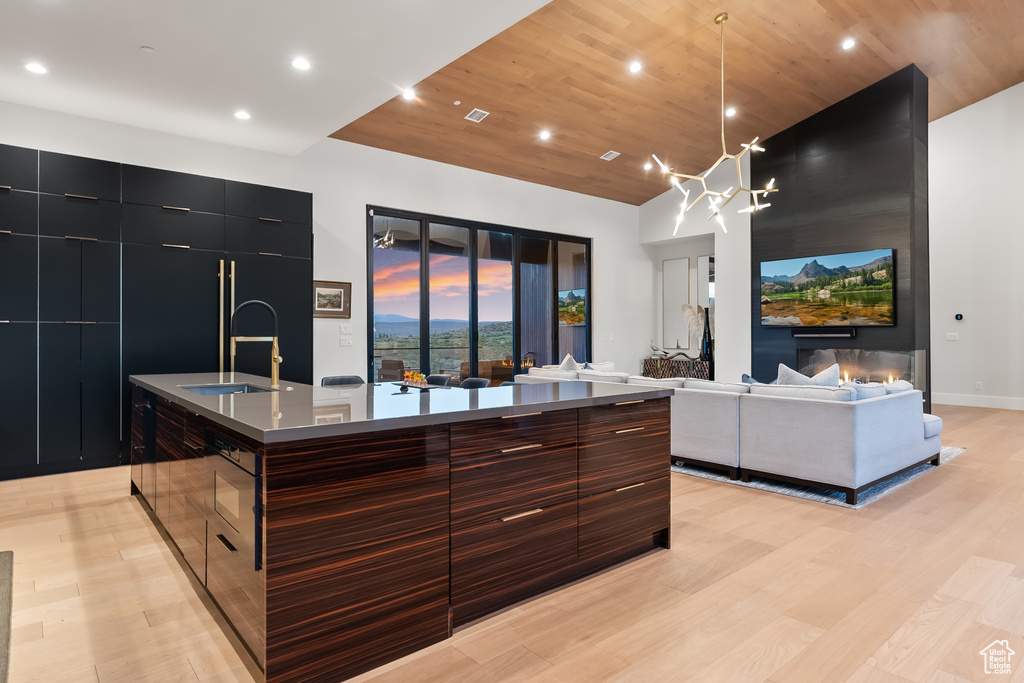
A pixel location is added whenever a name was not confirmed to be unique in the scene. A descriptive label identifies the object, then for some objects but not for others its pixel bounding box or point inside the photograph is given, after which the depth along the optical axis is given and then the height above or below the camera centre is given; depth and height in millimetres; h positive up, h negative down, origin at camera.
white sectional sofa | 3633 -666
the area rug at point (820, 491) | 3738 -1071
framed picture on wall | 5867 +433
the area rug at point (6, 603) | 1856 -1067
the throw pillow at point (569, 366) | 5664 -271
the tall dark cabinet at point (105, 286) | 4090 +431
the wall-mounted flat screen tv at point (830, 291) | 6691 +631
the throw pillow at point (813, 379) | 3945 -284
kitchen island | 1630 -595
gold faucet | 2939 -134
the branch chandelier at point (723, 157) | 4487 +1533
